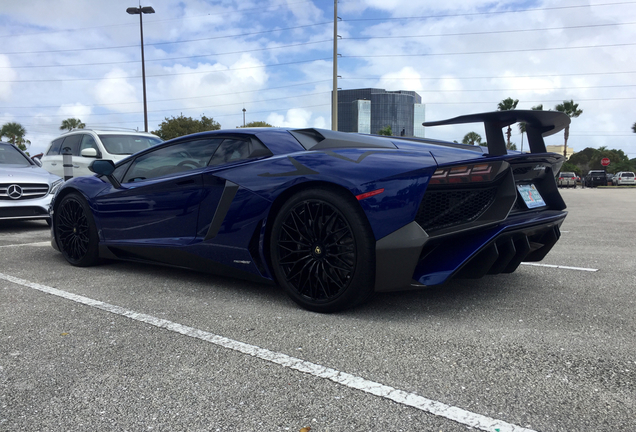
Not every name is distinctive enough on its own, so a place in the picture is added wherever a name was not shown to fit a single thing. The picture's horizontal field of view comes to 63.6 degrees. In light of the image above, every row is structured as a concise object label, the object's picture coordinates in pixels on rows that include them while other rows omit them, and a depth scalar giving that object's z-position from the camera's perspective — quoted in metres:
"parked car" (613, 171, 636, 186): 48.02
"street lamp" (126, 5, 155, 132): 25.84
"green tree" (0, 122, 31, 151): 68.19
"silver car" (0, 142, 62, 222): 7.30
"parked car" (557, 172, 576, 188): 45.19
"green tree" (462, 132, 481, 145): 81.82
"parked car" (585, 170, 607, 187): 47.41
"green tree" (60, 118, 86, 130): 63.50
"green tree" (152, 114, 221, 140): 45.28
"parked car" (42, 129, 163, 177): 10.00
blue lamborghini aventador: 2.79
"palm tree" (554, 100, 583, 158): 62.34
